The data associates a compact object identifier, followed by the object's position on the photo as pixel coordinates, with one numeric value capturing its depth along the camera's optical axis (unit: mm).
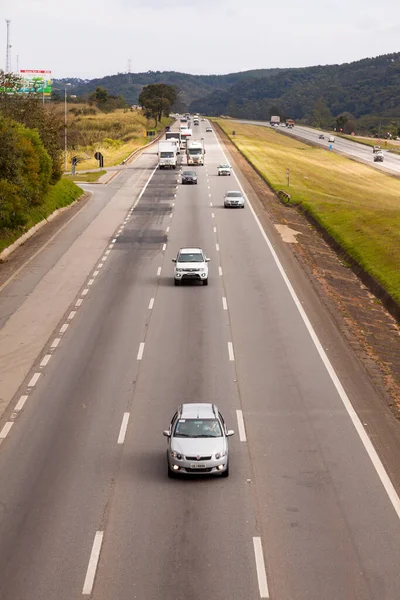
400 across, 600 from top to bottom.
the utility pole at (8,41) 149450
